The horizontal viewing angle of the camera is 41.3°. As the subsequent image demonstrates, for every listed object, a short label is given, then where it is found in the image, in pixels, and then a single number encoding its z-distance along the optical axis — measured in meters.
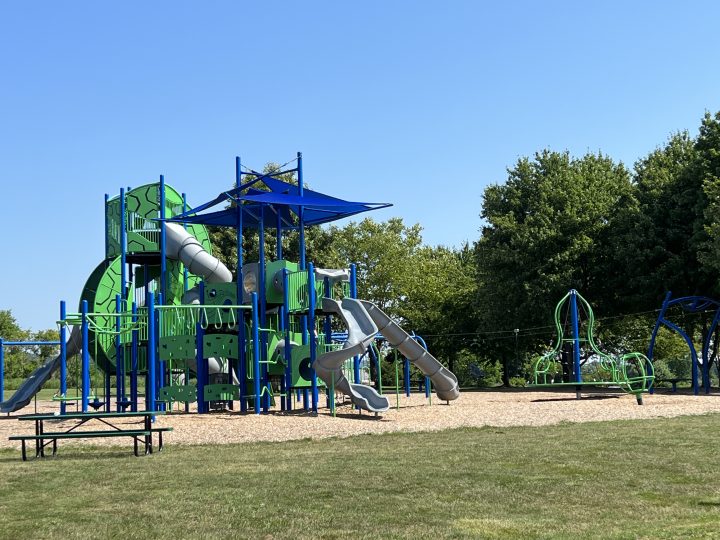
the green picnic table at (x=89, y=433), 14.17
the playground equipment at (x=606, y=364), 27.34
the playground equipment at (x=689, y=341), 32.06
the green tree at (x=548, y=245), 42.28
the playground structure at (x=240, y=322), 23.91
